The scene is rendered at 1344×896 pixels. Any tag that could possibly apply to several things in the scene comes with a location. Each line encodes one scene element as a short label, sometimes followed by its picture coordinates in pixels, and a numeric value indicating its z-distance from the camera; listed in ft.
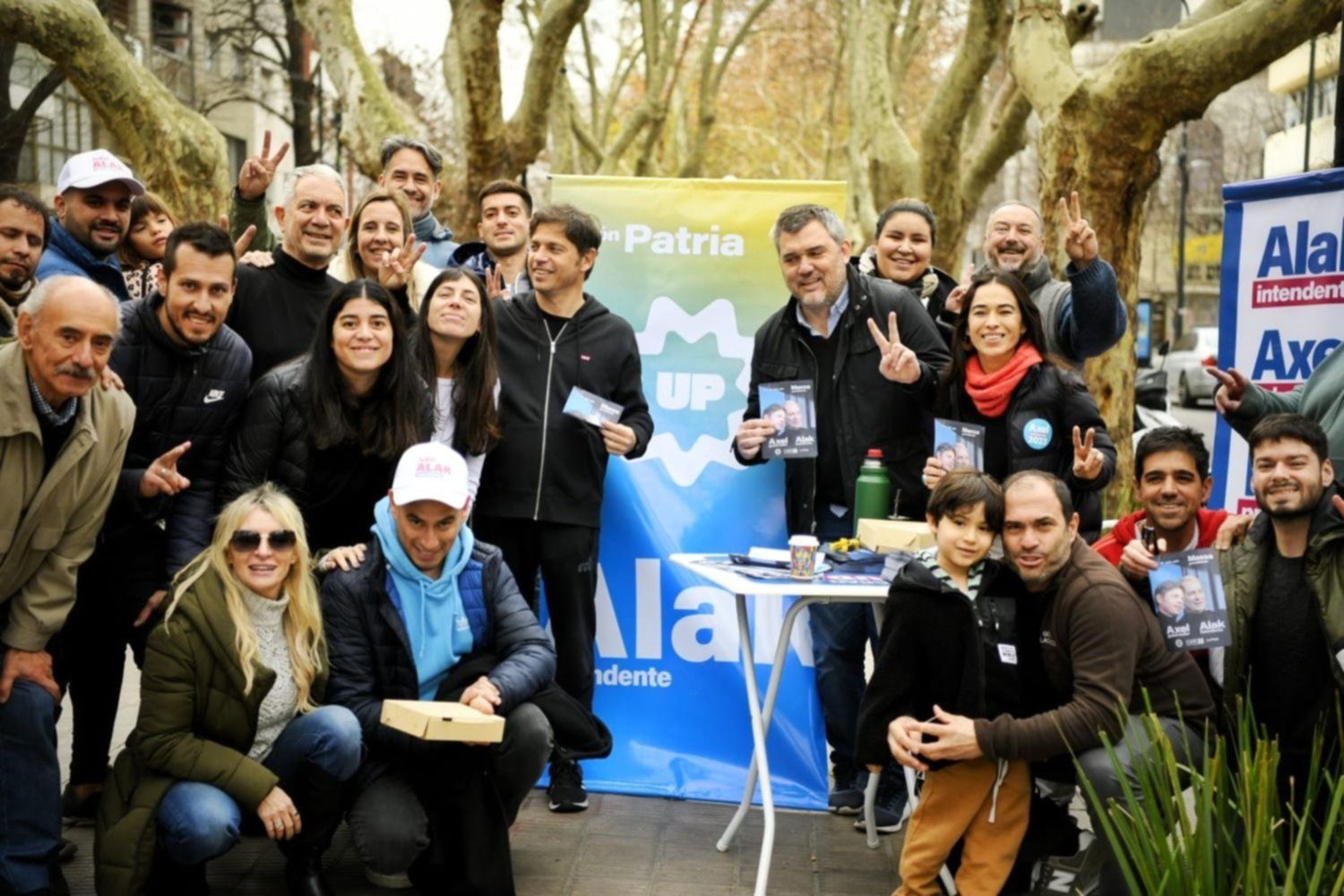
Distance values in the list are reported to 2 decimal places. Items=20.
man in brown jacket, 14.28
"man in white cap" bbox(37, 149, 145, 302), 18.11
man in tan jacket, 14.12
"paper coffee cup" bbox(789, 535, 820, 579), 16.14
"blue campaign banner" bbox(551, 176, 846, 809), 20.08
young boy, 14.73
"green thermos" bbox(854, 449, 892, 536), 18.02
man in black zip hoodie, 18.52
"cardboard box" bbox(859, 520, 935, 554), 16.52
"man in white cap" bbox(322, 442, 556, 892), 15.08
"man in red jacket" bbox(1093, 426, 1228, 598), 15.74
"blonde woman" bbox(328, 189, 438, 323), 18.95
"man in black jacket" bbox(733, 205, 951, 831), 18.44
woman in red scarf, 16.85
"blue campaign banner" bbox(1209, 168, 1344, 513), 19.81
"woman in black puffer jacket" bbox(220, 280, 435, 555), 16.33
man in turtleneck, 18.02
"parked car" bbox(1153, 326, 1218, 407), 107.24
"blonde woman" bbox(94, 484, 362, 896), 14.23
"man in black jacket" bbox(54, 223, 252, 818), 15.92
